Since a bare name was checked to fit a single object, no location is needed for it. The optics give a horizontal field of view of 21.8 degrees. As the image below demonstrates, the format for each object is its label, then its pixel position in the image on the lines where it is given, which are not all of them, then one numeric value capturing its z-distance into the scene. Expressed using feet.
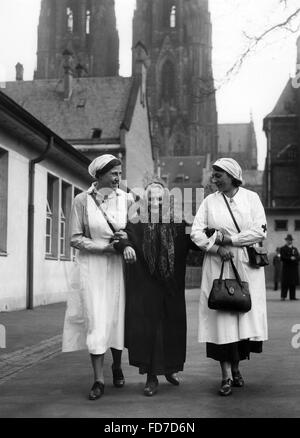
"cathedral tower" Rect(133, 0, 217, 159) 331.36
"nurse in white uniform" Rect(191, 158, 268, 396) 21.31
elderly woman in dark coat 21.13
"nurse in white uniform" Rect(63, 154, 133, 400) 20.81
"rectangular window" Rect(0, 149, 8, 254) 53.47
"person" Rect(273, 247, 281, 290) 98.89
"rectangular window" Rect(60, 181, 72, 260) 72.54
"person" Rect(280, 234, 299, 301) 71.81
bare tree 44.24
